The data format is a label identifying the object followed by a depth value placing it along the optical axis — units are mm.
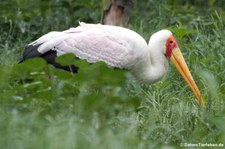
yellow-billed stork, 15047
